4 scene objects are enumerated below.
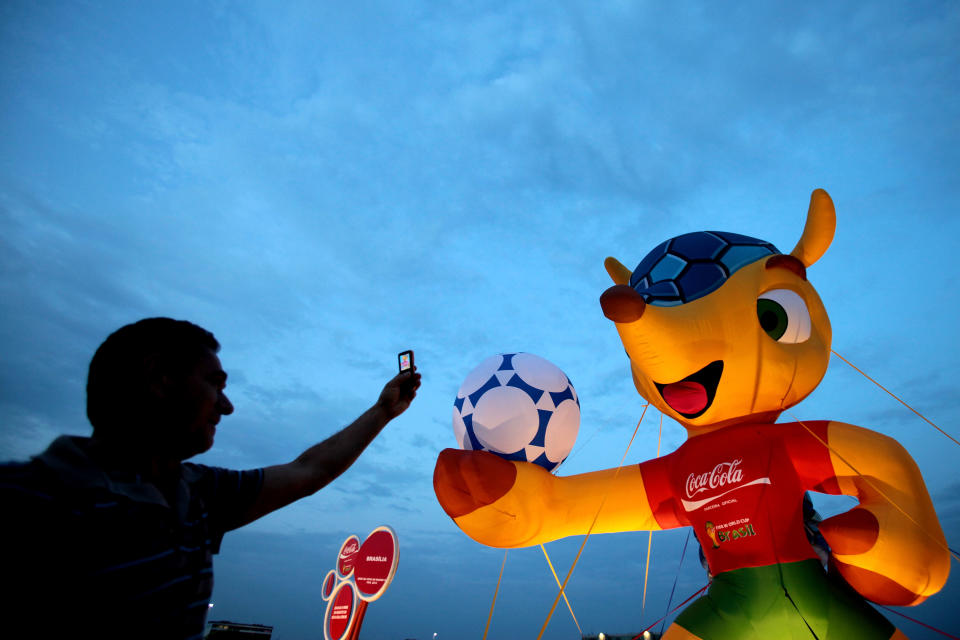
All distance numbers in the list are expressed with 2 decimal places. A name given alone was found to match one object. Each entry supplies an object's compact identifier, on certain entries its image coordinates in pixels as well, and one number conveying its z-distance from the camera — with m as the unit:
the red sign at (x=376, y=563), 8.69
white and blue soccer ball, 4.60
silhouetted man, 1.10
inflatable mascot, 3.56
